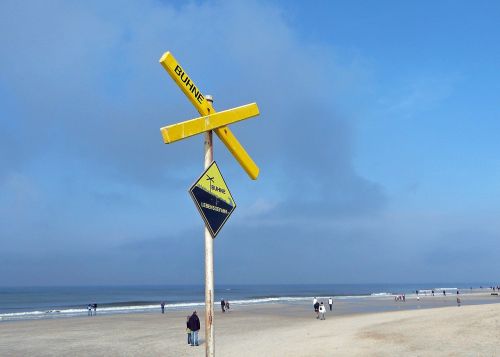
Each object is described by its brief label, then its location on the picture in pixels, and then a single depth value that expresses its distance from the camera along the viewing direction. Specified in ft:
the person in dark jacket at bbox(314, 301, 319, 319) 135.23
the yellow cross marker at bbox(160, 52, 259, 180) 15.06
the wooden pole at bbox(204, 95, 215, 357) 15.89
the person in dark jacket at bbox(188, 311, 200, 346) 68.59
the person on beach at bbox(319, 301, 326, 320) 124.13
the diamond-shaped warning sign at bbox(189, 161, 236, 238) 15.29
